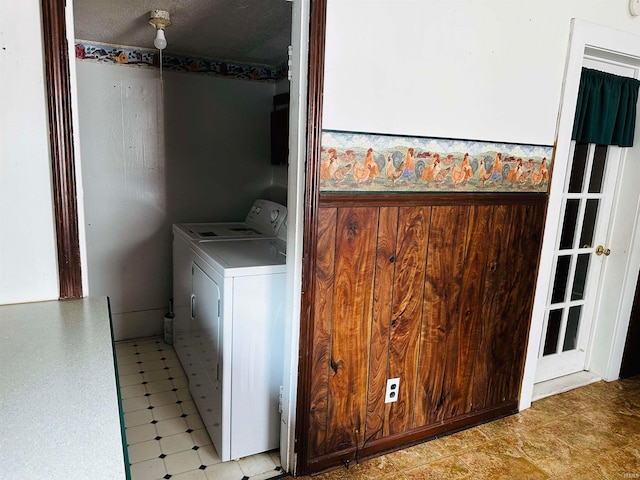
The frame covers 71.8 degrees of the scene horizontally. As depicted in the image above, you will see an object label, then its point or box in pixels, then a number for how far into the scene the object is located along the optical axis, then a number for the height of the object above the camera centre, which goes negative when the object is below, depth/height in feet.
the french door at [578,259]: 9.14 -1.90
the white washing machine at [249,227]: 9.23 -1.64
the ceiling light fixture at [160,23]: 7.82 +2.37
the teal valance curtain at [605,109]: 8.23 +1.20
